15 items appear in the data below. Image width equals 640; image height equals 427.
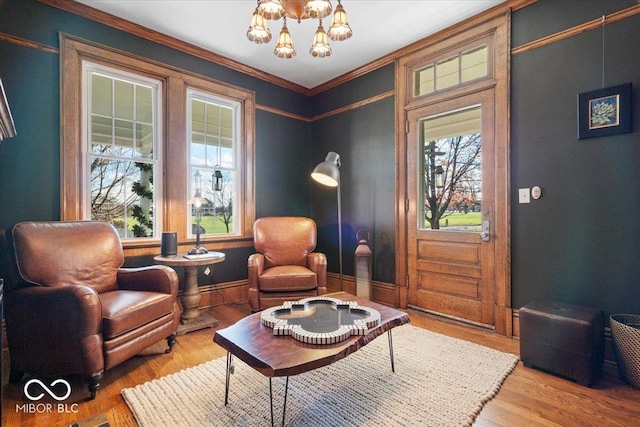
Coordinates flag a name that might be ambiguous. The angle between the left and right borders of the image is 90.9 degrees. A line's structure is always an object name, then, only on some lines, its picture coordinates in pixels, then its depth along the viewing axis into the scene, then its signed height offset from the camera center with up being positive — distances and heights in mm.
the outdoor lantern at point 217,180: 3669 +387
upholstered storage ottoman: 1968 -837
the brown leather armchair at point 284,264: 3066 -551
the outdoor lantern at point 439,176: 3309 +383
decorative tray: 1584 -617
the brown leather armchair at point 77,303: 1865 -595
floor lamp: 3240 +417
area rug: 1648 -1071
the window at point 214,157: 3645 +661
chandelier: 1920 +1257
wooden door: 2912 +49
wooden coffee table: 1363 -648
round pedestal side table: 2898 -802
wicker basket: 1909 -848
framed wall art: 2197 +728
